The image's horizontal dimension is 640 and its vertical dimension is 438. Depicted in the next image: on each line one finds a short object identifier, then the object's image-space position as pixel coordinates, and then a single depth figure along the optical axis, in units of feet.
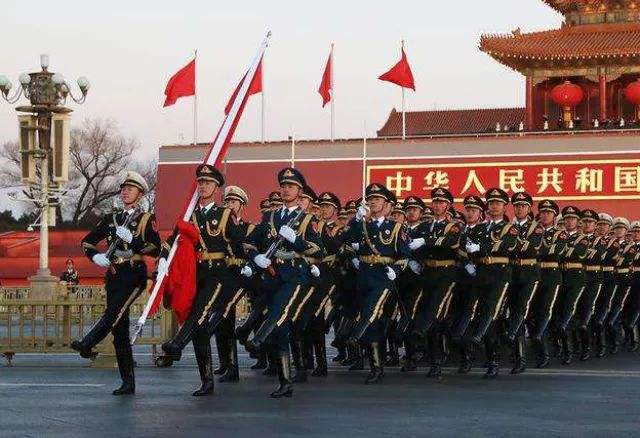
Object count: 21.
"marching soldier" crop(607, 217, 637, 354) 54.60
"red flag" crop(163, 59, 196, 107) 109.91
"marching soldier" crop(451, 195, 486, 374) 42.29
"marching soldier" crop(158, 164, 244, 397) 34.55
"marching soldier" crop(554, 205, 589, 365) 48.29
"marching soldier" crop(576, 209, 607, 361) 50.01
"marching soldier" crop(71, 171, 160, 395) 34.96
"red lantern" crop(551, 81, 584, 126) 133.59
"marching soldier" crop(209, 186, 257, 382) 35.24
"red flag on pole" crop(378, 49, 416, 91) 115.75
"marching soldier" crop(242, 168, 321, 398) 35.37
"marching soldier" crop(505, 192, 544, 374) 42.57
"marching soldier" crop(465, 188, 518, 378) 41.63
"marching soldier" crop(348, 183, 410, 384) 38.63
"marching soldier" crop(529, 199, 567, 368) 45.29
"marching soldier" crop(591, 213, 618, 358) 52.85
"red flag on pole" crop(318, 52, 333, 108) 118.83
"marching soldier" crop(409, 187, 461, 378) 41.78
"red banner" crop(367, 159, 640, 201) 120.47
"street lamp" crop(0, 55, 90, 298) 79.66
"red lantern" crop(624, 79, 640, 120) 130.41
